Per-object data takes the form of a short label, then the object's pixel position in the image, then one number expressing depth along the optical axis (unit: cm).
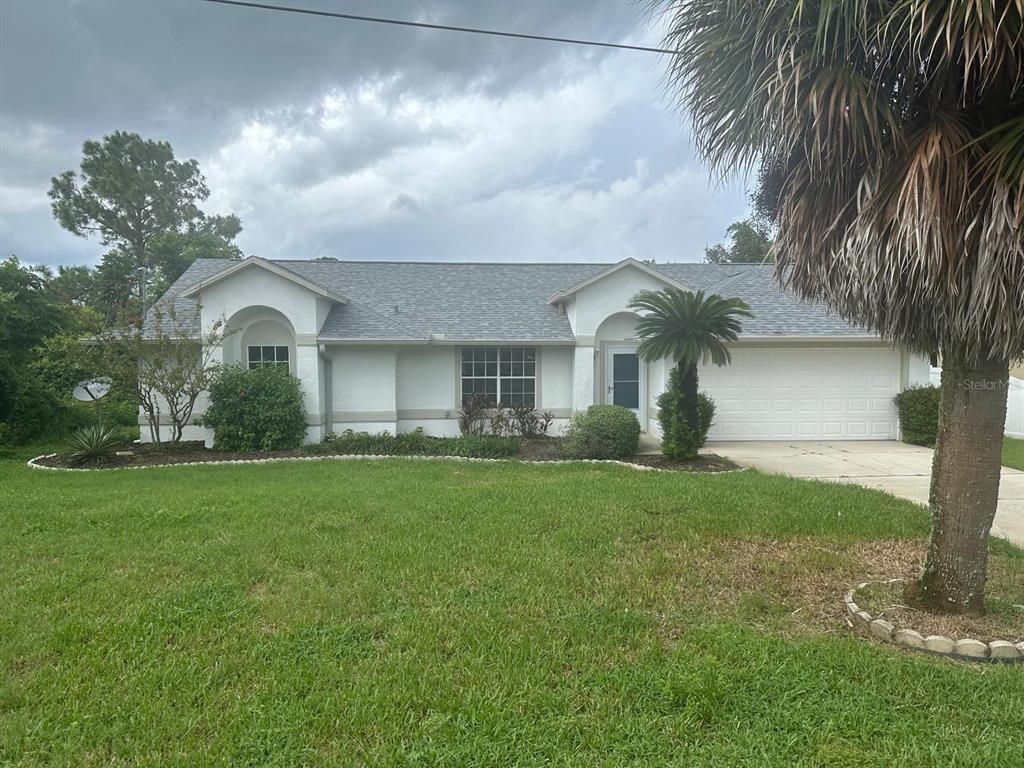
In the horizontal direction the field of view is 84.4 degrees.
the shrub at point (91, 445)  1123
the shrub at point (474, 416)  1353
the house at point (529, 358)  1274
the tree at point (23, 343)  1361
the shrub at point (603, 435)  1123
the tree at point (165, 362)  1137
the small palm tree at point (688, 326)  1029
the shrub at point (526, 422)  1349
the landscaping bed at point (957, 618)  399
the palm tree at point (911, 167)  346
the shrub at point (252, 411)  1199
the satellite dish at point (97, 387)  1167
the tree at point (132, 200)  3628
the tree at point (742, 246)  3606
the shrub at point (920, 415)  1277
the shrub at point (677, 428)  1077
